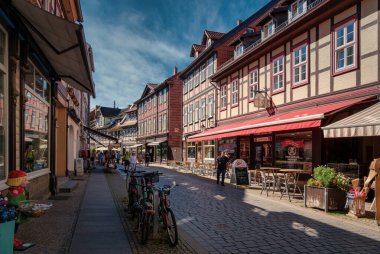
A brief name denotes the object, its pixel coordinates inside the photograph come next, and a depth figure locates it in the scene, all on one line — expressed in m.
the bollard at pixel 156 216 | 6.02
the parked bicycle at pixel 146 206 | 5.86
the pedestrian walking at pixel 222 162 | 15.65
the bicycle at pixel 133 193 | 7.57
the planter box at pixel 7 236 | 3.89
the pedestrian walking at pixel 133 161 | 20.28
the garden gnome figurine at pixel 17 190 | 4.63
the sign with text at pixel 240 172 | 14.86
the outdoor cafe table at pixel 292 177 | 11.78
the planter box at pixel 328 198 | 9.08
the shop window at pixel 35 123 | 8.22
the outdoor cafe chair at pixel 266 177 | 12.78
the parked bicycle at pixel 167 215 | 5.72
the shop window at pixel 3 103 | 6.25
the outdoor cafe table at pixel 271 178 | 12.36
